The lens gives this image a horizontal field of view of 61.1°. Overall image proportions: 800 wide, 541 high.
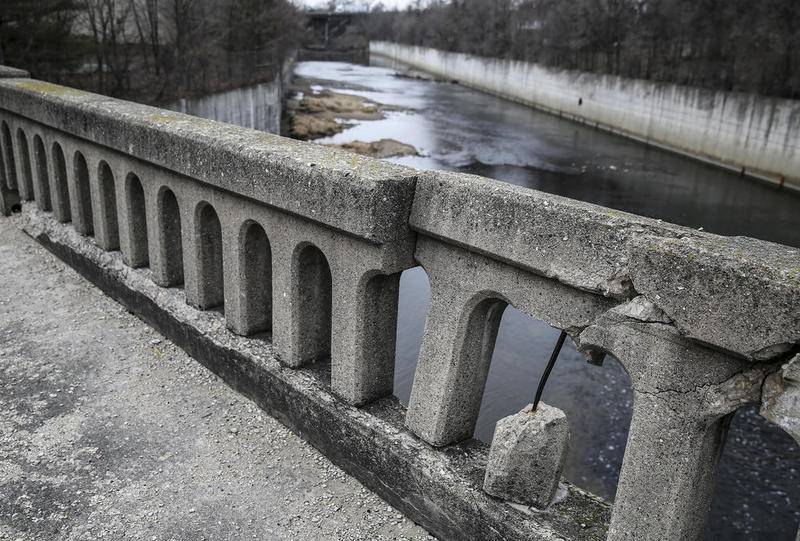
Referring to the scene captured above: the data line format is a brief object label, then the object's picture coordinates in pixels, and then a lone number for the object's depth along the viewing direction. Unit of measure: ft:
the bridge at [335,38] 361.92
